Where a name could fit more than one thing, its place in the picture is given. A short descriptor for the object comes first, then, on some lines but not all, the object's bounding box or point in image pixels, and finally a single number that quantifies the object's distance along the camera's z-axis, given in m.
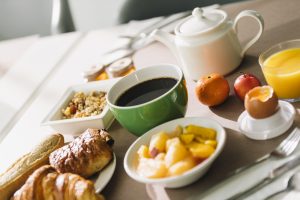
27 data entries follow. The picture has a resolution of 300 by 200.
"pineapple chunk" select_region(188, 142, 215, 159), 0.76
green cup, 0.90
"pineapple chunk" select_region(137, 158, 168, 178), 0.75
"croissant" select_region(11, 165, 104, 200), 0.76
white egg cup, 0.83
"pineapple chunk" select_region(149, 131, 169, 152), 0.80
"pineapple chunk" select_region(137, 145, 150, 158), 0.81
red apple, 0.95
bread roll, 0.86
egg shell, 0.82
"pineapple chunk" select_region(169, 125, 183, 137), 0.84
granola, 1.10
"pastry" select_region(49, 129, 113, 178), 0.86
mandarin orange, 0.97
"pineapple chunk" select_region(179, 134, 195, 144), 0.79
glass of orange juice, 0.90
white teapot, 1.03
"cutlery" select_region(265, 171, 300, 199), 0.70
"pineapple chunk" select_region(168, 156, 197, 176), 0.74
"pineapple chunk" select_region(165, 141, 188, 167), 0.75
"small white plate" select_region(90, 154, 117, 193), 0.84
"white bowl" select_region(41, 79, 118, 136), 1.03
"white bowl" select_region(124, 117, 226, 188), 0.74
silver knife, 0.72
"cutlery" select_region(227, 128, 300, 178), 0.76
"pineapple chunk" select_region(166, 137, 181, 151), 0.78
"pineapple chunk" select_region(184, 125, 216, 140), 0.80
